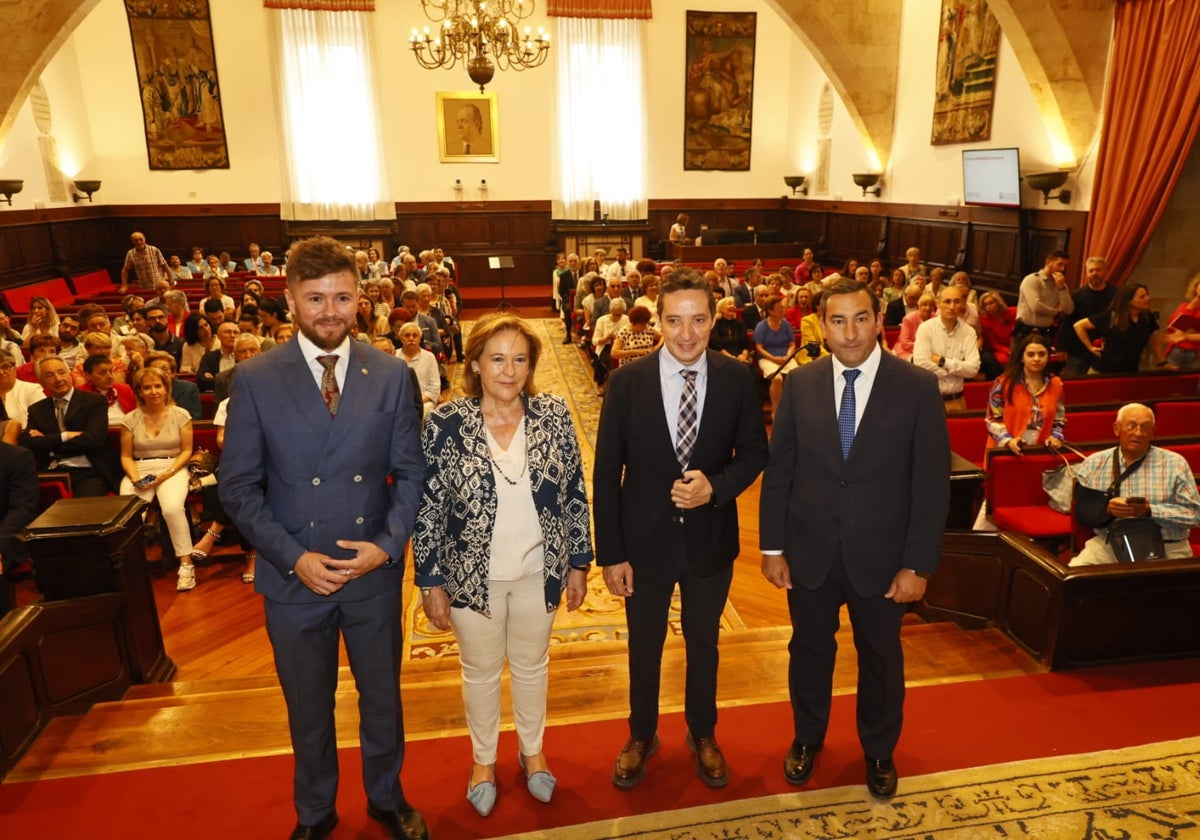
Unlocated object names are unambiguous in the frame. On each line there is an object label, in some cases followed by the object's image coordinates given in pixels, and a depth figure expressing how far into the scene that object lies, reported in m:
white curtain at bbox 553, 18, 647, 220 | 16.36
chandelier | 10.48
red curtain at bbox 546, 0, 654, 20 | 15.99
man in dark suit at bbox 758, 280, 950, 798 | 2.24
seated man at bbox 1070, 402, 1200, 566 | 3.52
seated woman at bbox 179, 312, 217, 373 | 7.08
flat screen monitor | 9.58
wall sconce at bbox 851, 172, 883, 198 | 13.27
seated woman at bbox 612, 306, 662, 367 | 7.59
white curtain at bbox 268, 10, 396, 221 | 15.72
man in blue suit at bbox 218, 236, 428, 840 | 2.00
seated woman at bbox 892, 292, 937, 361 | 6.91
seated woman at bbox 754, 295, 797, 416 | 7.63
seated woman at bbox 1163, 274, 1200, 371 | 6.27
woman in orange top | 4.52
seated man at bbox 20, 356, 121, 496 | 4.90
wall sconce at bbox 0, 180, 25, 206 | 11.77
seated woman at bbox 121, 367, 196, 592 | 4.96
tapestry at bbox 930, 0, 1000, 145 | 10.16
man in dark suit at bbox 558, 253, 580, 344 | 12.57
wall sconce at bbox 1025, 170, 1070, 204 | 8.81
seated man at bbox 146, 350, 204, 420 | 5.79
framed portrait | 16.47
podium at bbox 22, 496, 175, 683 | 3.25
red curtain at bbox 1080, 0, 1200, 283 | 7.25
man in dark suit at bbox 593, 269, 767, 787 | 2.32
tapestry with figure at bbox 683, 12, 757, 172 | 16.55
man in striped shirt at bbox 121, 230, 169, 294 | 12.72
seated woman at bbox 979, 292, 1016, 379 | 7.46
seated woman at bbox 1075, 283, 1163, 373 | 6.75
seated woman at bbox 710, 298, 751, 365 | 7.50
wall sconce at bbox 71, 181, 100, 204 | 14.76
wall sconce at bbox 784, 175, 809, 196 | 16.50
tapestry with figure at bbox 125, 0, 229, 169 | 15.12
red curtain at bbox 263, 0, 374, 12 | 15.35
